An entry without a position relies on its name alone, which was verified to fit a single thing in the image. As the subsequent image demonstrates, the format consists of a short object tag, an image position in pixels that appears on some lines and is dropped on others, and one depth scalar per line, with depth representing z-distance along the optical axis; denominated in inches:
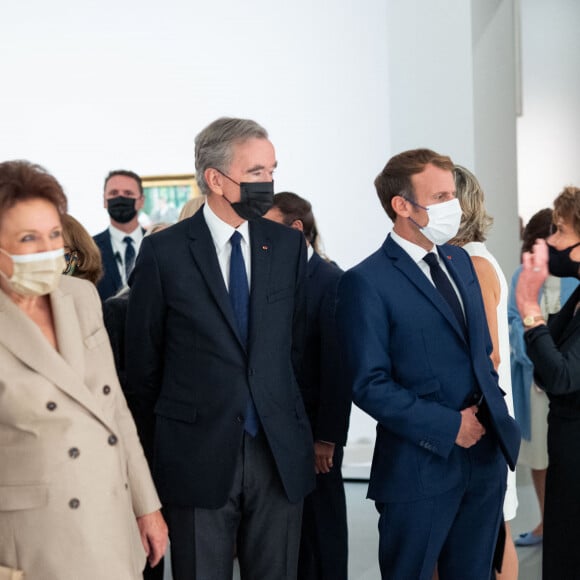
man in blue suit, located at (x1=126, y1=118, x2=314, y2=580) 114.0
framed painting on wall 291.1
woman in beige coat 87.8
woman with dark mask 129.6
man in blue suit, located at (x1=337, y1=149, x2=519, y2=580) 114.6
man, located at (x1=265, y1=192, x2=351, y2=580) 144.7
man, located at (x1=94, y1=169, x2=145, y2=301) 235.8
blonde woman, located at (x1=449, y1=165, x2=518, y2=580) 137.2
